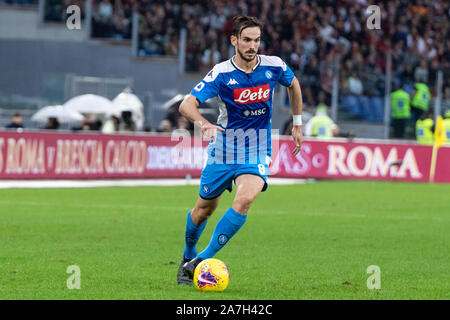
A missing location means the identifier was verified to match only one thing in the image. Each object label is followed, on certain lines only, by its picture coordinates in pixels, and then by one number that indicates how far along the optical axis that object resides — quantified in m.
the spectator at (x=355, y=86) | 31.77
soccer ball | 8.38
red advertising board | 23.05
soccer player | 8.66
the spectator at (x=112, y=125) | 27.83
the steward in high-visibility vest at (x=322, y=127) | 28.94
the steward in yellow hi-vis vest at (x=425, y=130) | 30.43
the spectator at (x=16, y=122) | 25.08
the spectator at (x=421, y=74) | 32.78
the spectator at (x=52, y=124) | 25.61
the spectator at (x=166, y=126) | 27.88
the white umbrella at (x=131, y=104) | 29.78
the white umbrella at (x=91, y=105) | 28.92
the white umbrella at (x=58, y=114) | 28.55
